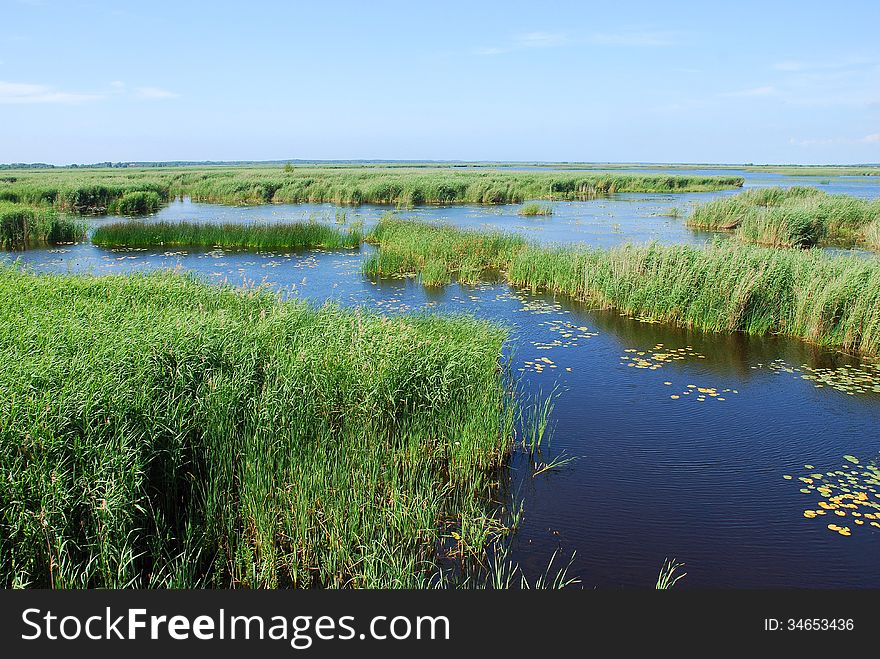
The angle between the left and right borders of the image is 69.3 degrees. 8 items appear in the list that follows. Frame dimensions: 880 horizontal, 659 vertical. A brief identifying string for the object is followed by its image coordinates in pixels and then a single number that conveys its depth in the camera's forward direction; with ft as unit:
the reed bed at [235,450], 14.97
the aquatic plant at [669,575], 16.97
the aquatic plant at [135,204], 123.85
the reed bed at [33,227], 79.25
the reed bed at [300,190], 127.95
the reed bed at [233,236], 81.10
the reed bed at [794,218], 78.69
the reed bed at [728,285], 40.09
